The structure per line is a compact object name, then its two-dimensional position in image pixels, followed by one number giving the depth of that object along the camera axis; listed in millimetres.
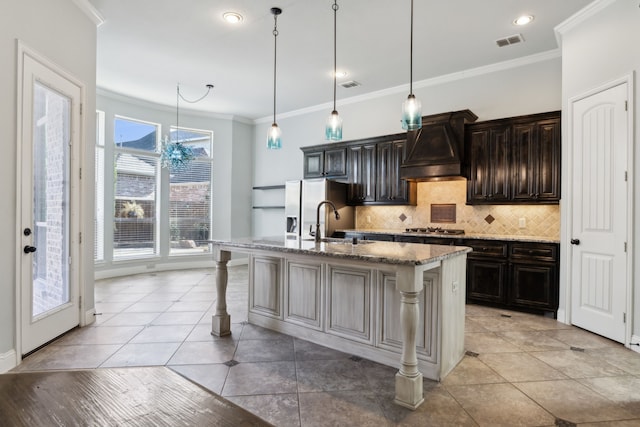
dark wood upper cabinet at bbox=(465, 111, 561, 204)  4312
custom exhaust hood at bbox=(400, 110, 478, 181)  4852
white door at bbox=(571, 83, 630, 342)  3307
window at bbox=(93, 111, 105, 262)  6141
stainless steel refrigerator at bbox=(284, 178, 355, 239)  5801
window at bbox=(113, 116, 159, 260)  6484
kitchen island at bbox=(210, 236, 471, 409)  2266
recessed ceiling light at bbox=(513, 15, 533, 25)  3764
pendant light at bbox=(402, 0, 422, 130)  2816
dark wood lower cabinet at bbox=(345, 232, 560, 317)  4086
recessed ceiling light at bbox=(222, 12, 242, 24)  3777
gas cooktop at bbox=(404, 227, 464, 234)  5023
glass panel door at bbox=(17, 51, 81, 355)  2824
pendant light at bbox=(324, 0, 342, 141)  3262
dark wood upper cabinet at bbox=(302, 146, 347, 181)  6234
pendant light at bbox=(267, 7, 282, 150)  3633
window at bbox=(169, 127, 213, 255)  7234
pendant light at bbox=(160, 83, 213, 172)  6098
